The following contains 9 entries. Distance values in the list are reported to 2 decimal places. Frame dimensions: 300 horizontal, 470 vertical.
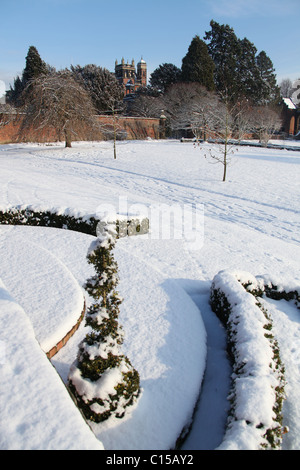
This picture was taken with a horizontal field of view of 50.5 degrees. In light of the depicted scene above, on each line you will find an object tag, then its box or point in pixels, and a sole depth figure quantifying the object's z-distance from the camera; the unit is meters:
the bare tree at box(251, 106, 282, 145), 40.35
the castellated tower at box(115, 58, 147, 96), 96.12
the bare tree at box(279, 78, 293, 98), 88.85
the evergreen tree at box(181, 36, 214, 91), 41.84
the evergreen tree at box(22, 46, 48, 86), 36.22
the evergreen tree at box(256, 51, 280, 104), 52.50
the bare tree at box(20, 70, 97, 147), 23.47
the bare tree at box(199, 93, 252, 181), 28.56
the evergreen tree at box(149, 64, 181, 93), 46.94
